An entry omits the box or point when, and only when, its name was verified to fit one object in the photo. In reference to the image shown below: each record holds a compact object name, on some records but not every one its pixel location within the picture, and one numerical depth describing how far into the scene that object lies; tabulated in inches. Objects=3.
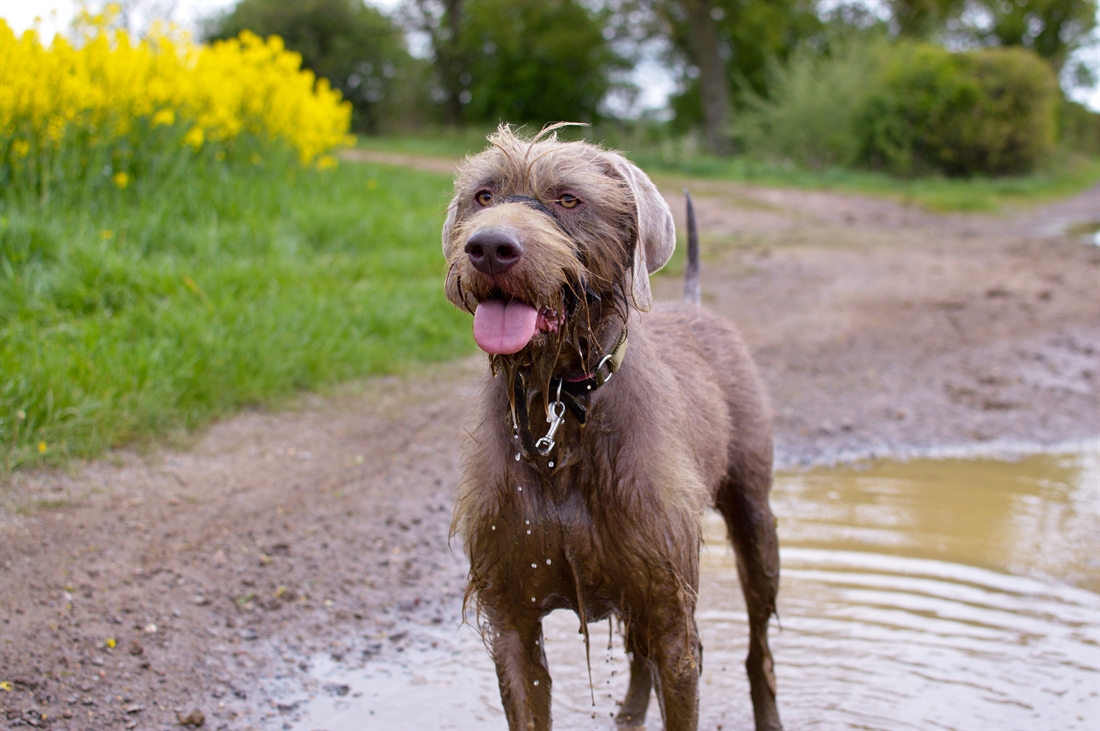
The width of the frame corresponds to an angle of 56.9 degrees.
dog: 107.0
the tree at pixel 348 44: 1262.3
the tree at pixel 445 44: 1392.7
